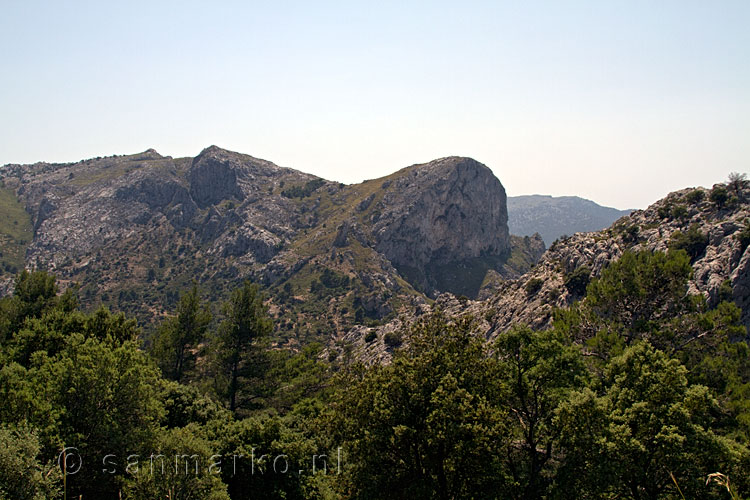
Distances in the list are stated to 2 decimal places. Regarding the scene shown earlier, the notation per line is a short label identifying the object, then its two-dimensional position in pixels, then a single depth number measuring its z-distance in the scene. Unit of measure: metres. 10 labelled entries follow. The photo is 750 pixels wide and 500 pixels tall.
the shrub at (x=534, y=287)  72.16
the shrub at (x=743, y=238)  45.94
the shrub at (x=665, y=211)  63.83
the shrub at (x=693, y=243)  51.44
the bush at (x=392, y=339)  90.67
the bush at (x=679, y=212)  59.97
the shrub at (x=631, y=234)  62.73
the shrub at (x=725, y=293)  42.72
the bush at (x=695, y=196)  62.97
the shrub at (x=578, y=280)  59.56
